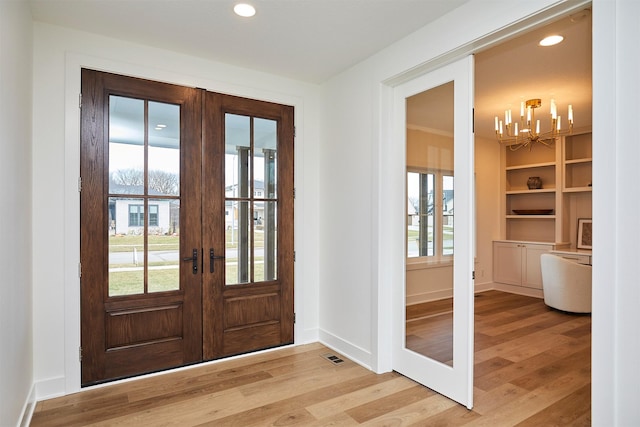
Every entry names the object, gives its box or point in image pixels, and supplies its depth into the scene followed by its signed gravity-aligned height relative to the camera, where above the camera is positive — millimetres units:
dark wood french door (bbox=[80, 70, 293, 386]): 2902 -130
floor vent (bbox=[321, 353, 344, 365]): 3371 -1375
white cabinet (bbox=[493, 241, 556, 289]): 6238 -902
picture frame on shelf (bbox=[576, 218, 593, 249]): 6027 -371
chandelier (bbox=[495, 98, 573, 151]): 4268 +1234
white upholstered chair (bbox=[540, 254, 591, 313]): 5082 -1014
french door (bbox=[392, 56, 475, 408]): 2566 -86
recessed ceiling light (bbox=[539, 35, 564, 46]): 2932 +1379
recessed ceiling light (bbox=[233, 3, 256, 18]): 2465 +1368
